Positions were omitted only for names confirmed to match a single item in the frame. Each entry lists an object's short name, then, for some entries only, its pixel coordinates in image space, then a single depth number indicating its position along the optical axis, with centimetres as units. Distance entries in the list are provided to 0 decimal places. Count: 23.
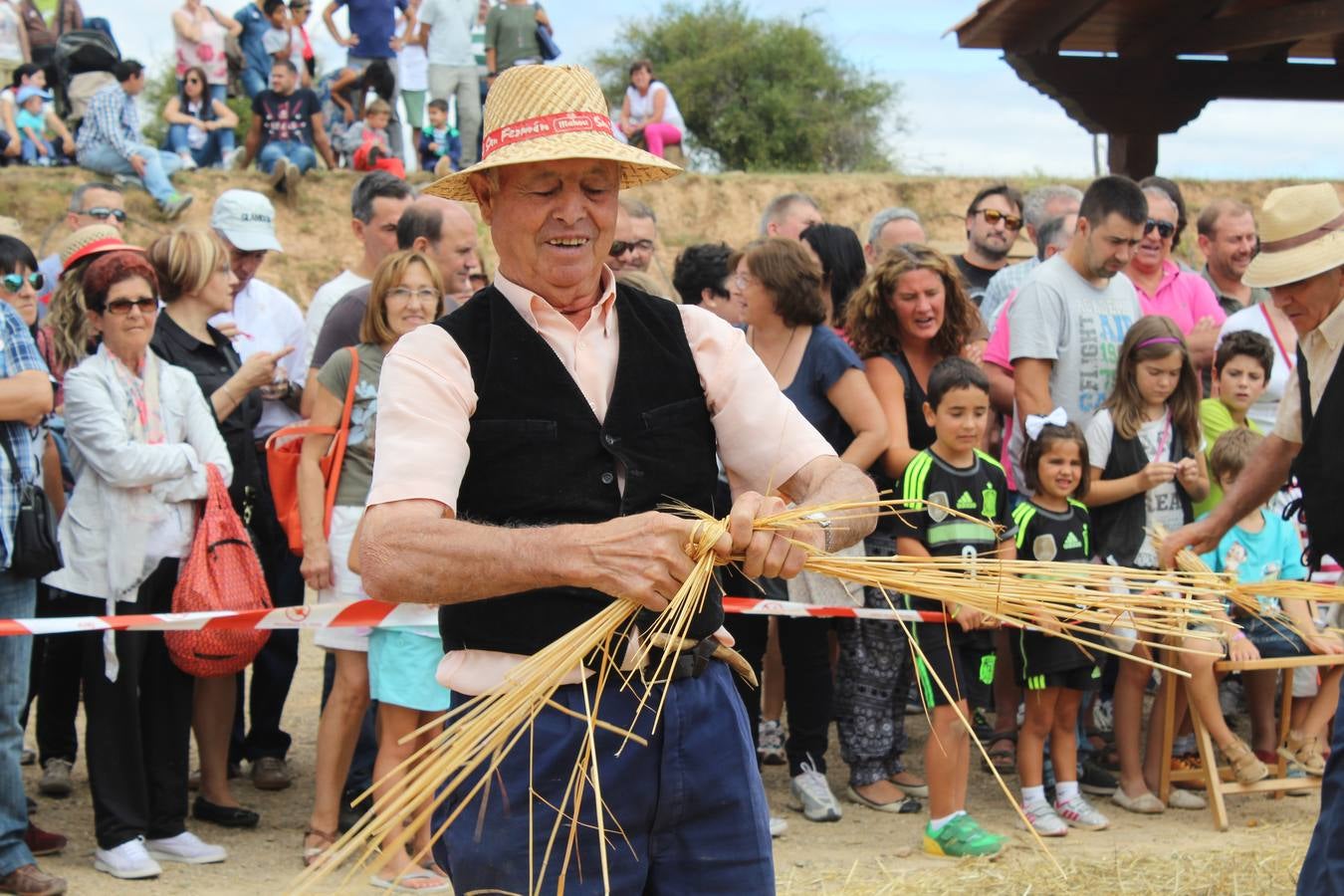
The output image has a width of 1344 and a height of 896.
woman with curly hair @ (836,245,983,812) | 648
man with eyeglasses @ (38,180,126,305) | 797
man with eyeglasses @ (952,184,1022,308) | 834
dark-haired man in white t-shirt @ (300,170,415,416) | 682
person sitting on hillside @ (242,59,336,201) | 1593
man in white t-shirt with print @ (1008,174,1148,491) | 681
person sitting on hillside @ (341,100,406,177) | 1464
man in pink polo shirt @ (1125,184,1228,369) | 770
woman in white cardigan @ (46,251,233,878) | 547
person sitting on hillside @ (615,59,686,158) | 1675
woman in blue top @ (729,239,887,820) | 618
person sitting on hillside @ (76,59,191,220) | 1473
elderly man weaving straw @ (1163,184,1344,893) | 417
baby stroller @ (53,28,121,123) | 1484
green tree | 2877
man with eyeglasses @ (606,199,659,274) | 705
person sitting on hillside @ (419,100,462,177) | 1652
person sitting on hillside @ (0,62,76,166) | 1552
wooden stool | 649
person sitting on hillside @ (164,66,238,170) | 1617
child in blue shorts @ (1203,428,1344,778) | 682
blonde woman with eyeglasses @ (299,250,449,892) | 557
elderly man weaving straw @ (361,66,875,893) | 261
